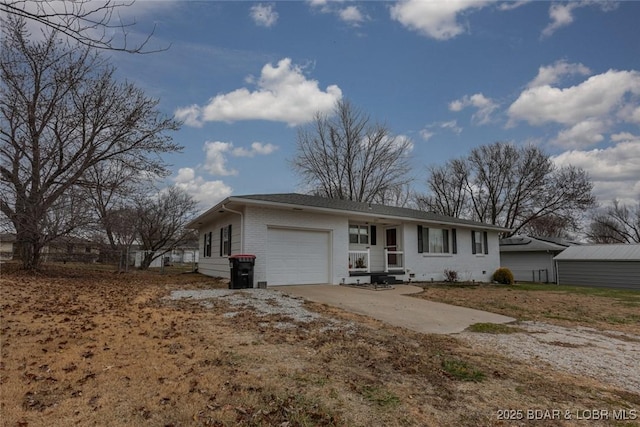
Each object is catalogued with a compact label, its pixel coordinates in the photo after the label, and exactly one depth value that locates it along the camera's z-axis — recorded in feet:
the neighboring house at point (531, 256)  80.18
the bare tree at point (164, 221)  91.15
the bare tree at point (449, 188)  119.55
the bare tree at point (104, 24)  9.30
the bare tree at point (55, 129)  40.60
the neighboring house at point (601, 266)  62.44
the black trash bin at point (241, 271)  36.42
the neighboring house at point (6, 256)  66.55
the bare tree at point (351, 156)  98.37
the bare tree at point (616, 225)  142.75
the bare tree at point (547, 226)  107.55
